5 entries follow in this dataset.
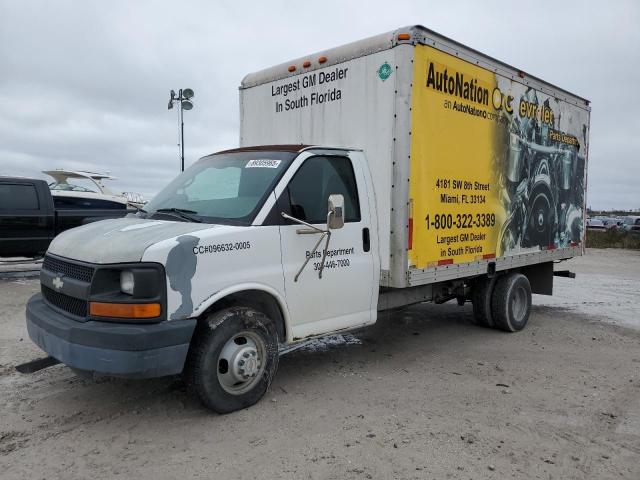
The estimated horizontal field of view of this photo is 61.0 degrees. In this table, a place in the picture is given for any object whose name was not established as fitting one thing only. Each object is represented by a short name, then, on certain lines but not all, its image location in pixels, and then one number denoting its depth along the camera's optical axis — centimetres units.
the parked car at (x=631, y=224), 3582
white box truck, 371
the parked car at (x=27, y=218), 1024
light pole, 1368
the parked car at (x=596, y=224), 4396
